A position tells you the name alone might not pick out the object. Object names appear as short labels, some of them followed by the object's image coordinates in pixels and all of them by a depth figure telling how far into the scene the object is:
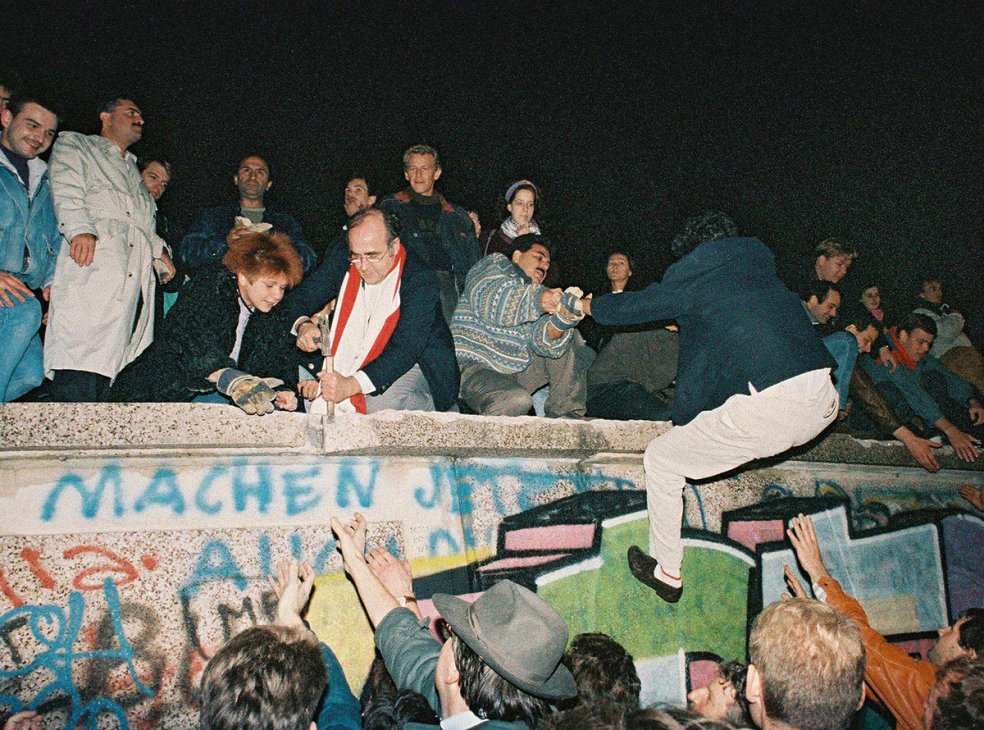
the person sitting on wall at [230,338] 3.97
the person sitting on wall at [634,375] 5.50
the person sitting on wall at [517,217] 6.14
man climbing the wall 4.17
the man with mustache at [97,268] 4.00
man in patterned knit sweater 4.93
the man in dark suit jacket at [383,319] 4.56
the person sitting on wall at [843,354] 5.86
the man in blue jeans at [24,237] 3.88
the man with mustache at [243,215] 5.31
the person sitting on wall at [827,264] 6.96
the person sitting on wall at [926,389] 7.07
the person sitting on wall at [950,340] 8.27
